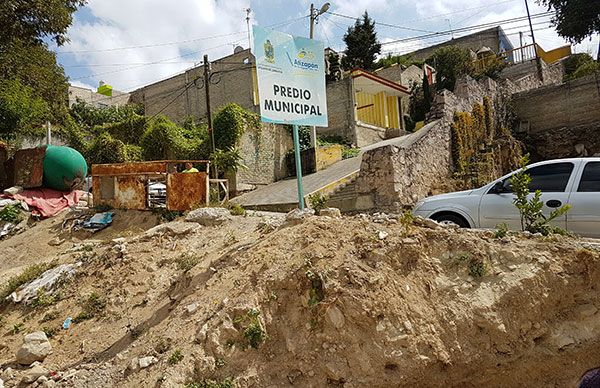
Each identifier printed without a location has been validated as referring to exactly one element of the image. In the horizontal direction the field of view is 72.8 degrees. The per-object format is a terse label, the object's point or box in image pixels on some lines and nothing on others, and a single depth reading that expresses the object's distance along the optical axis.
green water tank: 12.69
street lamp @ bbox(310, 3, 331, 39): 18.62
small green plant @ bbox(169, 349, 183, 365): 4.12
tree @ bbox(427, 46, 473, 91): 28.04
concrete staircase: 10.98
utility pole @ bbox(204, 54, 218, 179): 15.54
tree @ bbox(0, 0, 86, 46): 14.06
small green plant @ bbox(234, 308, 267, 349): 4.27
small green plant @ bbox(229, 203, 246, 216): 9.14
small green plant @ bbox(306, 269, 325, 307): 4.47
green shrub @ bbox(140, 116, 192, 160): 18.09
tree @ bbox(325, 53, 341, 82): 24.41
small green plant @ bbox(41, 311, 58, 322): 5.98
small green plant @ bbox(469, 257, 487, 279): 4.76
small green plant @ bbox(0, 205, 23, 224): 11.12
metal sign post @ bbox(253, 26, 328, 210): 6.19
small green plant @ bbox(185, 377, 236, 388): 3.91
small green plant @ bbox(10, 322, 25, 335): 5.84
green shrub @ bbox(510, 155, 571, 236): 5.51
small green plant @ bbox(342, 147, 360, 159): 19.16
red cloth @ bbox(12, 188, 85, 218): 11.77
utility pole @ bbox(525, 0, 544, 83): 22.94
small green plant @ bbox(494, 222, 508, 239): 5.27
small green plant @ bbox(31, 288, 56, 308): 6.33
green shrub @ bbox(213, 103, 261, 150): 17.02
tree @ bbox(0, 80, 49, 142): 16.50
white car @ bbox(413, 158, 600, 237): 6.14
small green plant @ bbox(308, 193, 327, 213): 6.80
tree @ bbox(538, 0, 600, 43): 22.45
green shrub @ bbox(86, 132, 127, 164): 18.42
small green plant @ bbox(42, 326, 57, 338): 5.54
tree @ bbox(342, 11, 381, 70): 34.78
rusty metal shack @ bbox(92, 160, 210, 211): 10.30
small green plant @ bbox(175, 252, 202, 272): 6.28
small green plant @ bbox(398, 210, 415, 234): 5.43
